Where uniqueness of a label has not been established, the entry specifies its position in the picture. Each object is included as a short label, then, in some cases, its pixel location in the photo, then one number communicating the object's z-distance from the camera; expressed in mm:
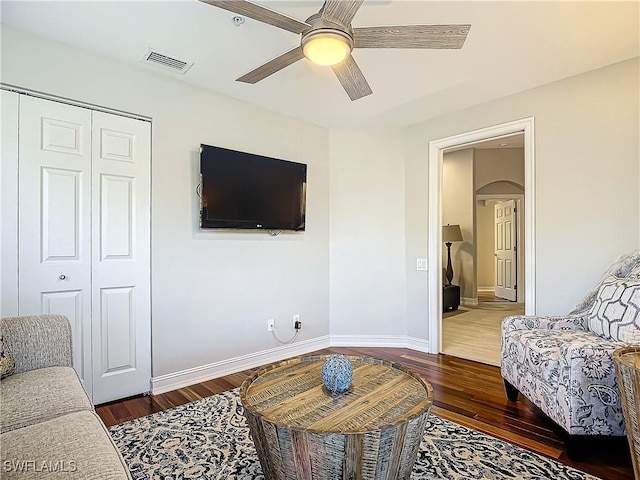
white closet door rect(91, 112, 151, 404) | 2561
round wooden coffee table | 1271
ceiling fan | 1613
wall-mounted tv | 3006
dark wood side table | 6113
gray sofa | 1016
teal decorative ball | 1636
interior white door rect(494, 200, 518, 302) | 7379
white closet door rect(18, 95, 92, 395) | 2285
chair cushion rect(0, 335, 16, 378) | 1639
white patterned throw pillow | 1934
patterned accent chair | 1810
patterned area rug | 1766
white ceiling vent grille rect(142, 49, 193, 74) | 2525
